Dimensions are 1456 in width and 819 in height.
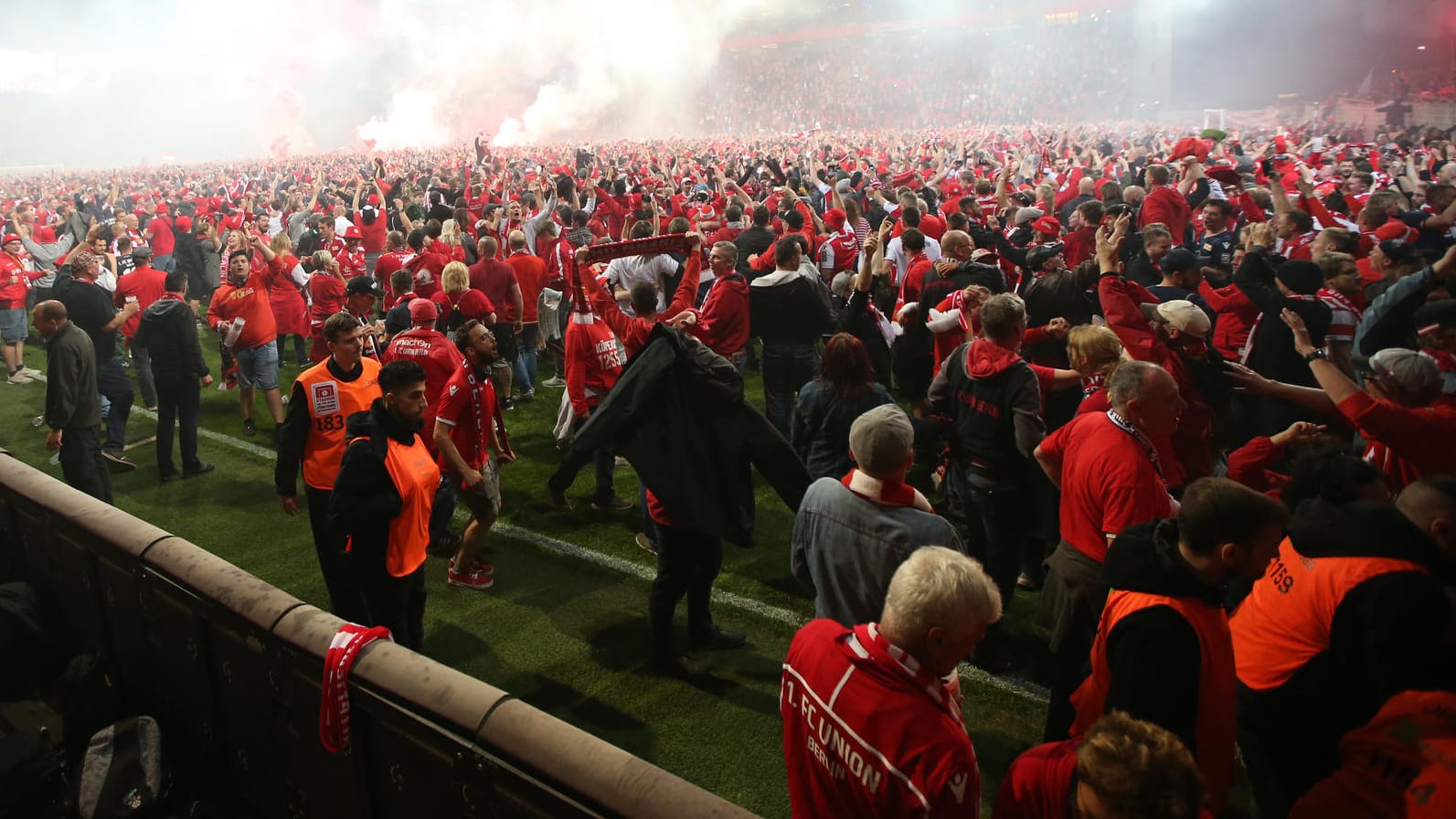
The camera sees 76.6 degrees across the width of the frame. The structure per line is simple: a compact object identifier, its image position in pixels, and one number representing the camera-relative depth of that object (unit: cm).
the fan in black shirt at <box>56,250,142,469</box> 821
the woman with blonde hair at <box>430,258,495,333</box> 786
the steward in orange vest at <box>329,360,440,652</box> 405
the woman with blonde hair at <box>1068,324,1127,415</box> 456
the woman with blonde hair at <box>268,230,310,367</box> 1040
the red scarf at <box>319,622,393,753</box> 306
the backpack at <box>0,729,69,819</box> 359
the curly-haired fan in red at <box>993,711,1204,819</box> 179
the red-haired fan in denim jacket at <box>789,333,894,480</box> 484
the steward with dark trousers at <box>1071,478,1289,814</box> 245
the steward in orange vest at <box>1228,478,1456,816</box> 251
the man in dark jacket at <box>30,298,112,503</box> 642
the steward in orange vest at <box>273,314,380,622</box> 502
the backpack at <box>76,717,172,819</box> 371
